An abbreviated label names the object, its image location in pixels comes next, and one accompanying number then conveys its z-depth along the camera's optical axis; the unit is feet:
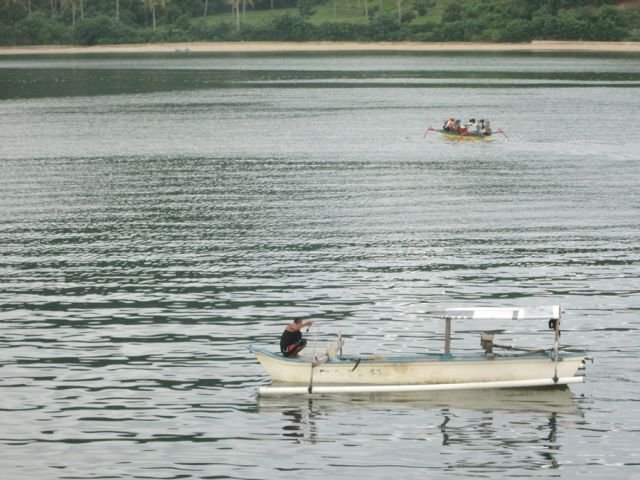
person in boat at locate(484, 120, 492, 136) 379.49
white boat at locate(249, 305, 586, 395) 139.74
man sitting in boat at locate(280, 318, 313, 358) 142.92
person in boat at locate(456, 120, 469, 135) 383.24
